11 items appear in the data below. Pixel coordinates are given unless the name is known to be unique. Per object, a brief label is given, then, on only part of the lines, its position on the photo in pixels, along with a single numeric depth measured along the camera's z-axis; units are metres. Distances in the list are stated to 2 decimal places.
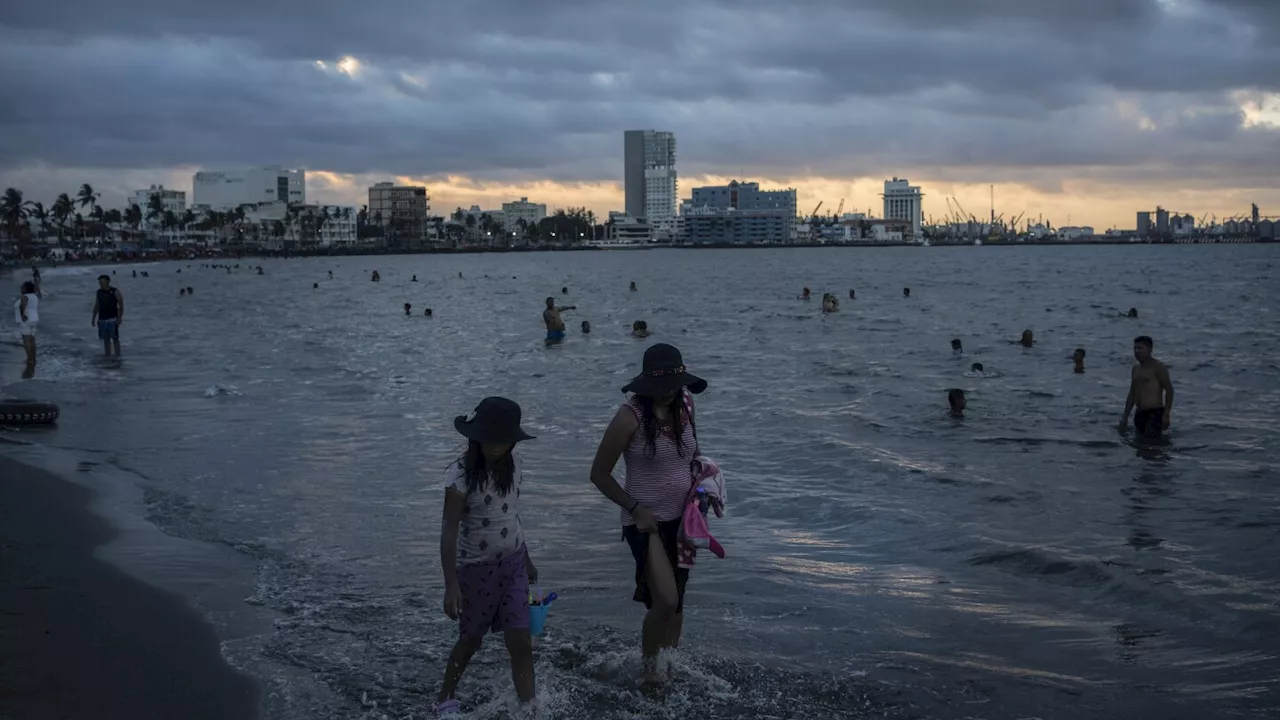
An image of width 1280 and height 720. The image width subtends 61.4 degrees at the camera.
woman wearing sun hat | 5.29
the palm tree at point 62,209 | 157.50
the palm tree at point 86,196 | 165.62
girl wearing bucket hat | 4.98
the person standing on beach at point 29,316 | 18.83
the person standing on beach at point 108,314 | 22.52
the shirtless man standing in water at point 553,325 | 30.86
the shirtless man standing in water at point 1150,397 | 13.83
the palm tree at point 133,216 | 191.38
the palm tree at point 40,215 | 150.88
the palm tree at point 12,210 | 134.75
